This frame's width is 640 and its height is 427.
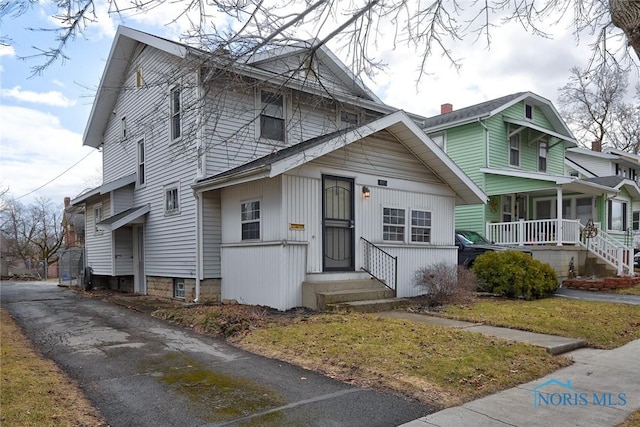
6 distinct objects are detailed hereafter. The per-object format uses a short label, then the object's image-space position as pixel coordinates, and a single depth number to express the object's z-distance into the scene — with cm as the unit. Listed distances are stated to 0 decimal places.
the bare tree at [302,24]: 424
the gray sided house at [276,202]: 995
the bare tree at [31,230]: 3862
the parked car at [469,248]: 1505
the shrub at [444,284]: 1073
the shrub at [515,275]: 1178
